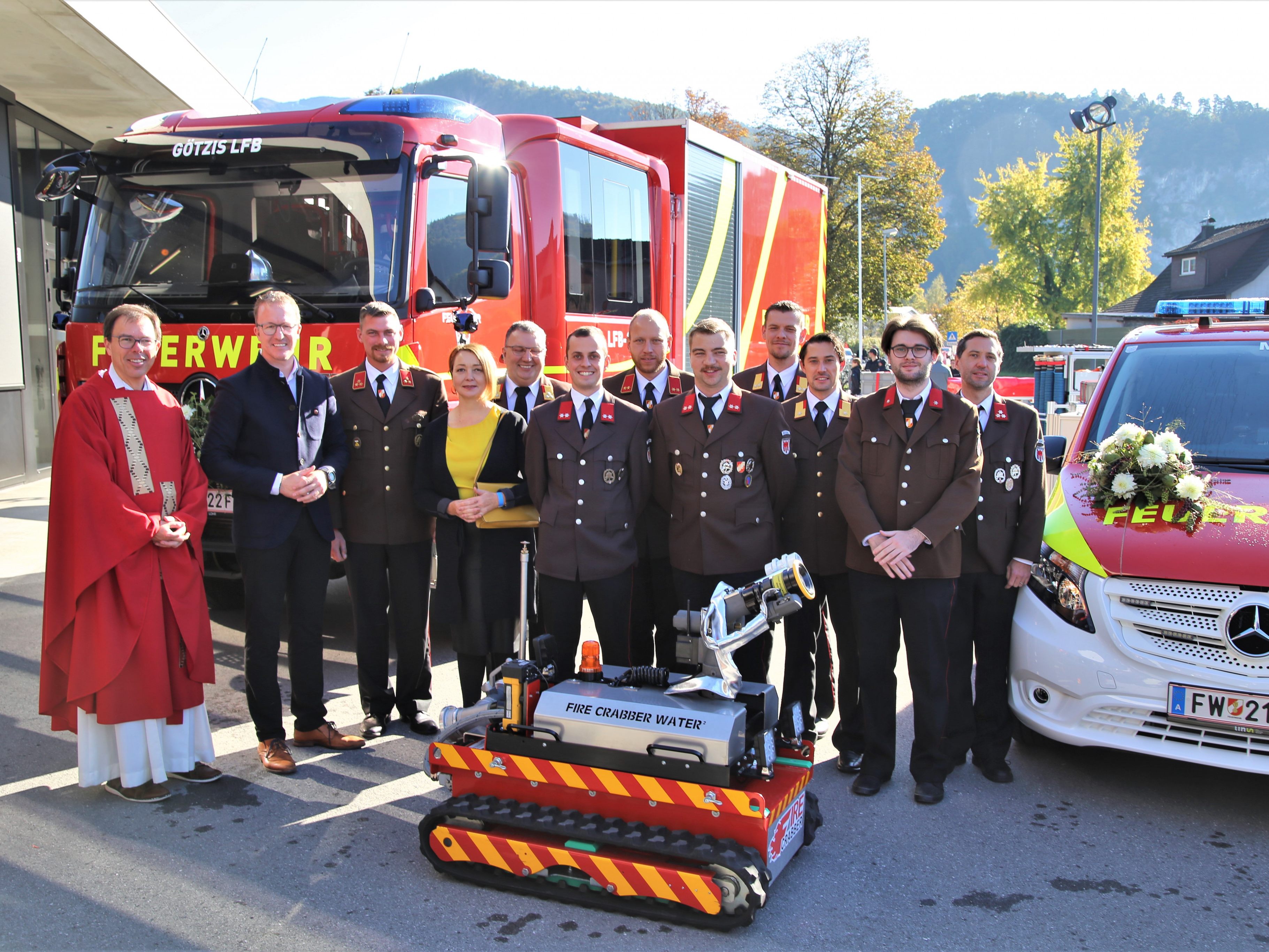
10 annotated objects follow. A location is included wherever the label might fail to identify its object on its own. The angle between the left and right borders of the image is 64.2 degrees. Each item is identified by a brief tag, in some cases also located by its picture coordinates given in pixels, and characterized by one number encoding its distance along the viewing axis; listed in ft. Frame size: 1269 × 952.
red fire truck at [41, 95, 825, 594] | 19.20
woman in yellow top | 15.33
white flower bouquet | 13.98
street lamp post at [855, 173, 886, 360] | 116.26
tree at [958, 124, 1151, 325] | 143.84
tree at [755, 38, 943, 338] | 127.95
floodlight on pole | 82.53
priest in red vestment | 13.38
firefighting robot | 10.66
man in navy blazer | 14.58
